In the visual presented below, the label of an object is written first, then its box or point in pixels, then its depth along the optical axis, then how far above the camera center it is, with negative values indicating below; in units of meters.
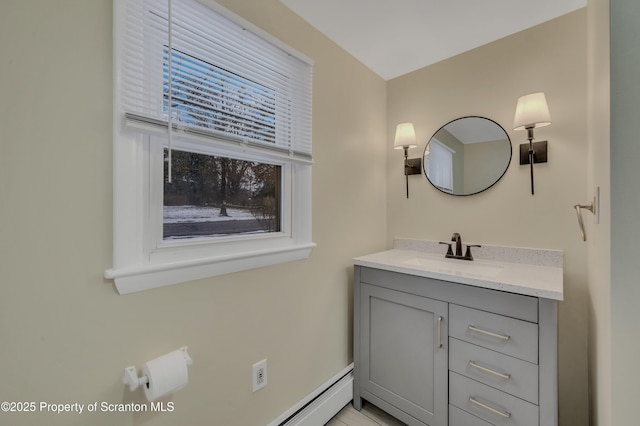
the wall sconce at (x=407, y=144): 1.97 +0.52
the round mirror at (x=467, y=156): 1.71 +0.40
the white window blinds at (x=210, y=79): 0.91 +0.57
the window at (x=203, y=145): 0.89 +0.28
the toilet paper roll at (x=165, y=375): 0.87 -0.54
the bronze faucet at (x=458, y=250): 1.71 -0.24
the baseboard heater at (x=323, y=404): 1.42 -1.10
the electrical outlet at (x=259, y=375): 1.27 -0.78
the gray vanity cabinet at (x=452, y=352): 1.11 -0.68
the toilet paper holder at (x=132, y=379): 0.86 -0.55
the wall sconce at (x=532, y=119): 1.44 +0.52
